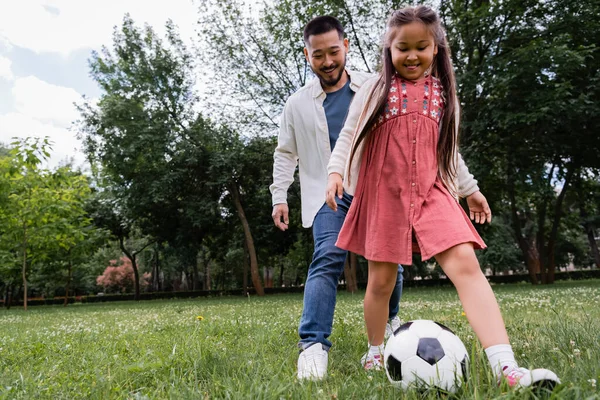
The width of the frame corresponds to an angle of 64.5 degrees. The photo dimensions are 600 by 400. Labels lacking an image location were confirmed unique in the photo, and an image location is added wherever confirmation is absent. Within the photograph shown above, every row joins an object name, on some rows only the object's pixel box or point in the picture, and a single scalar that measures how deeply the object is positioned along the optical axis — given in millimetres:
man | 3113
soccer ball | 2199
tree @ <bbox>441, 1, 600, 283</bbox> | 15336
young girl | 2586
